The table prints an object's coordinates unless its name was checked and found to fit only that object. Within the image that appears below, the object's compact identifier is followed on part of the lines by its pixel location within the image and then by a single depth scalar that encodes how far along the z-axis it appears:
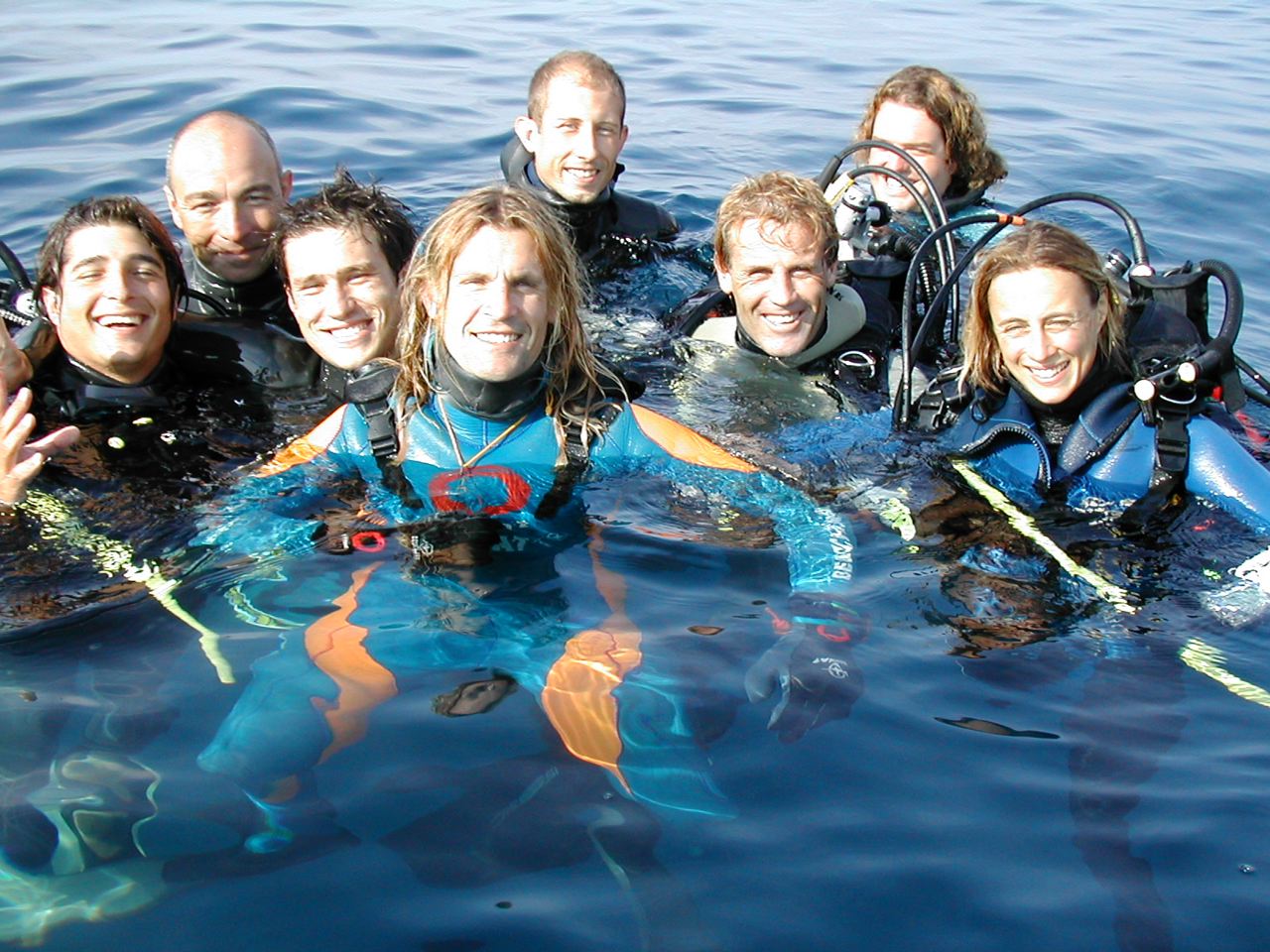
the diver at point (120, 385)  4.27
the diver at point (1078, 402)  4.02
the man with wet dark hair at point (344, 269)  4.29
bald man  5.09
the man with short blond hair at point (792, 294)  4.80
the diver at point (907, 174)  5.83
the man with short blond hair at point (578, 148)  6.22
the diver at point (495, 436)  3.79
